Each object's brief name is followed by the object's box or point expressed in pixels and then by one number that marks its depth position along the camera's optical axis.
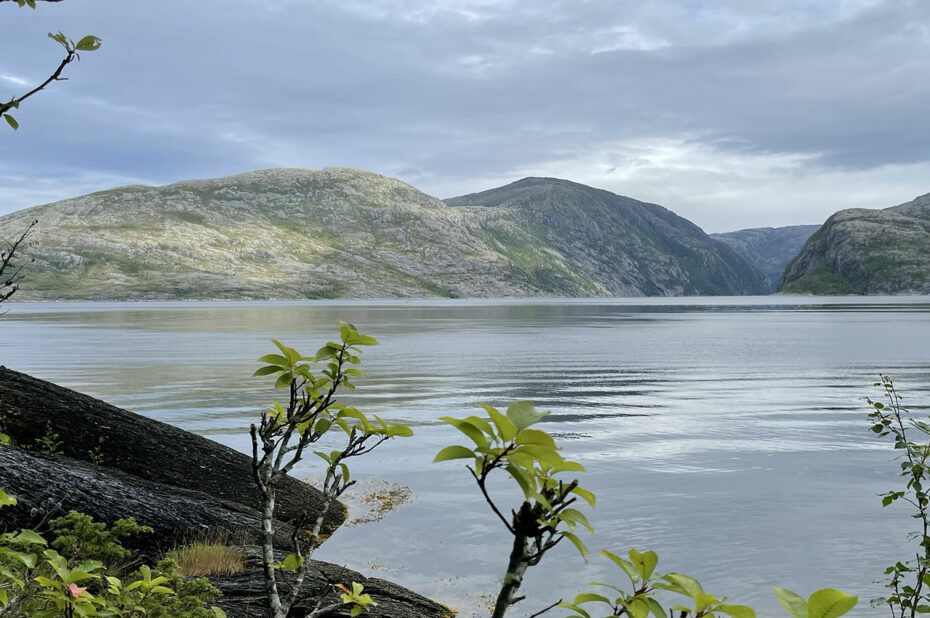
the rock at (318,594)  7.87
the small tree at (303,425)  3.68
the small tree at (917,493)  5.99
